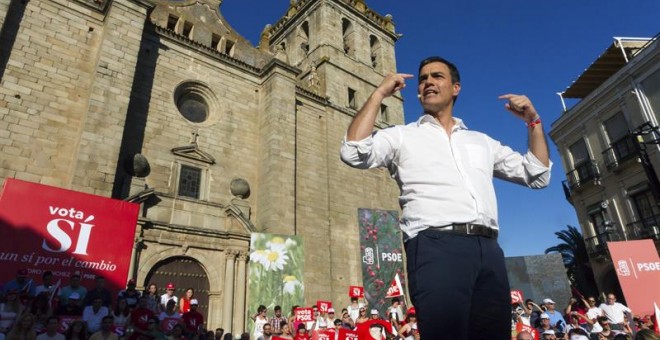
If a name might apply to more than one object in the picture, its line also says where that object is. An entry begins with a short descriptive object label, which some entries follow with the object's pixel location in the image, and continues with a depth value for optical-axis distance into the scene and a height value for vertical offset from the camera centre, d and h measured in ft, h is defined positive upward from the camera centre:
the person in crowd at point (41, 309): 20.76 +1.03
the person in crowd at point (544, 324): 24.88 -0.89
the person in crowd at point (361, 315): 29.17 +0.10
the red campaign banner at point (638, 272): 34.26 +2.91
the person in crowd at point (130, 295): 25.00 +1.87
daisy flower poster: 39.55 +4.52
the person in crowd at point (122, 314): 23.61 +0.68
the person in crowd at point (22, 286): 21.58 +2.38
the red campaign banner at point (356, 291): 43.62 +2.72
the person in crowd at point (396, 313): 34.20 +0.18
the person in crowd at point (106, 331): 21.06 -0.24
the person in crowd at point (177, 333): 23.97 -0.57
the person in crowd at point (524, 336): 20.97 -1.32
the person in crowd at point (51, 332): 19.61 -0.17
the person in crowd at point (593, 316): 28.23 -0.63
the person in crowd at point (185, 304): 30.40 +1.53
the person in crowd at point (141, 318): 23.49 +0.41
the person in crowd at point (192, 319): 27.35 +0.28
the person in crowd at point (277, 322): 31.24 -0.19
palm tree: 76.23 +10.55
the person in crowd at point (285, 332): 28.80 -0.88
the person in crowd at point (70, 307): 22.65 +1.15
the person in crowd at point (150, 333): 22.82 -0.46
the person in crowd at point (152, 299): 27.78 +1.76
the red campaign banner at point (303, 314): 34.78 +0.37
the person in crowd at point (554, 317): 27.91 -0.58
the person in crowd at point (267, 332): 28.79 -0.84
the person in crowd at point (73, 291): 23.08 +2.13
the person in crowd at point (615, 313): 29.17 -0.47
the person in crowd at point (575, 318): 29.40 -0.74
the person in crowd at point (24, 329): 18.81 +0.03
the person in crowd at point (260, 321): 33.53 -0.06
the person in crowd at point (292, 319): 33.74 -0.01
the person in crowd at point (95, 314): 22.20 +0.69
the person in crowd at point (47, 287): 22.96 +2.39
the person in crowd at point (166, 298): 29.12 +1.83
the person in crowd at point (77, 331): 20.44 -0.17
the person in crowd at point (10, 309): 19.94 +1.03
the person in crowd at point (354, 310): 36.18 +0.58
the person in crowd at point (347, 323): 30.73 -0.45
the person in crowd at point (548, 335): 23.09 -1.46
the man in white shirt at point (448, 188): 4.93 +1.78
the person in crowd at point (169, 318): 25.72 +0.39
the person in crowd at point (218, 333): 30.80 -0.86
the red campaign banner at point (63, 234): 25.70 +6.18
